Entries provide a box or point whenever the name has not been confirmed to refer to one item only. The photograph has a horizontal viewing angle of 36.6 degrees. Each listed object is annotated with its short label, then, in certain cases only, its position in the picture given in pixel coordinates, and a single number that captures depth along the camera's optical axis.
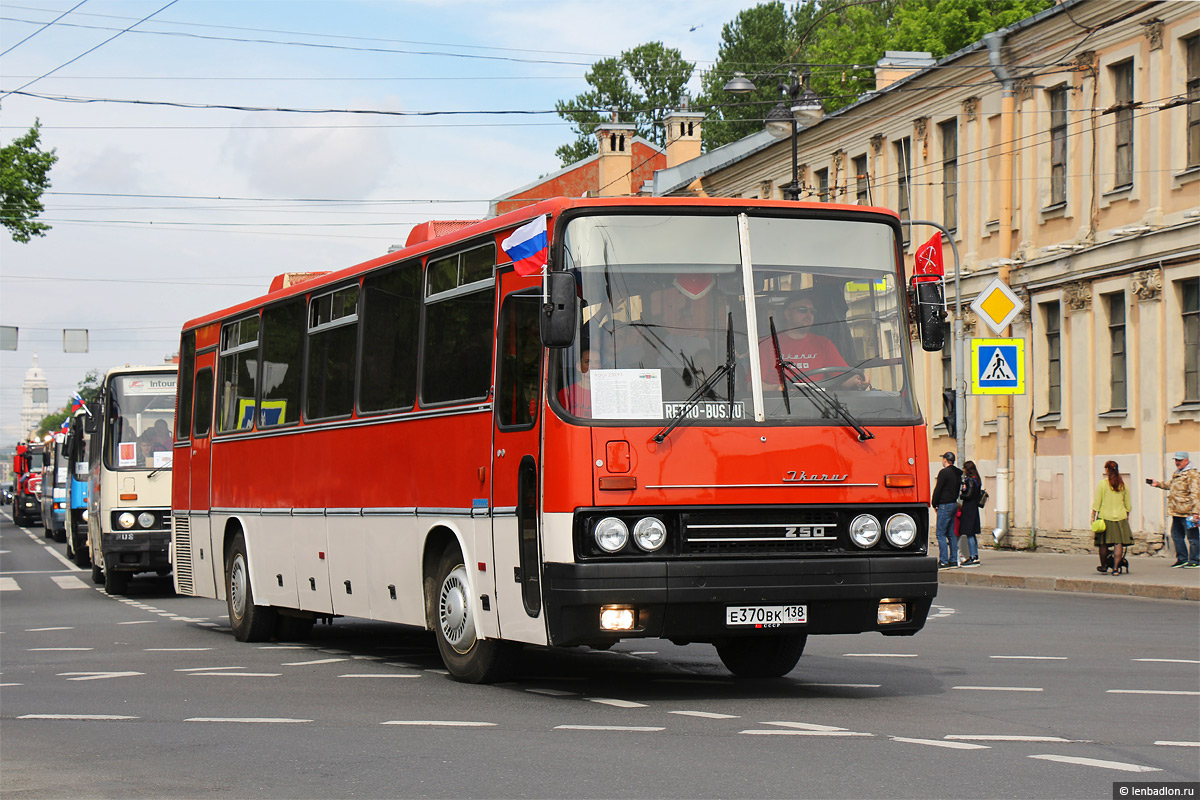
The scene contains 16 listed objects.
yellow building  30.89
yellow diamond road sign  30.55
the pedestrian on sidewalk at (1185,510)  26.31
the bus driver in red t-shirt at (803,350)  11.01
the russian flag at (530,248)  11.11
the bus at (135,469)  25.39
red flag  32.15
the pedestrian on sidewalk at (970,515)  29.30
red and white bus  10.63
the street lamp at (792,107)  34.94
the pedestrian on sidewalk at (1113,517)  25.89
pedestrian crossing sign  28.83
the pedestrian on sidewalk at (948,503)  29.22
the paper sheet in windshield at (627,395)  10.71
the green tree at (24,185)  41.97
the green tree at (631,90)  91.12
